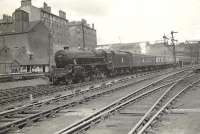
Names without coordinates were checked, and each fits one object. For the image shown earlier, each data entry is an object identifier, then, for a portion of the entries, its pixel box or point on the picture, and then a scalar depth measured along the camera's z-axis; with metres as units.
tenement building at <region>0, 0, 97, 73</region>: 59.25
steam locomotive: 26.24
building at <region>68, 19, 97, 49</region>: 95.62
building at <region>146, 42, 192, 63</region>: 93.47
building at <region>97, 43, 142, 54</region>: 102.54
